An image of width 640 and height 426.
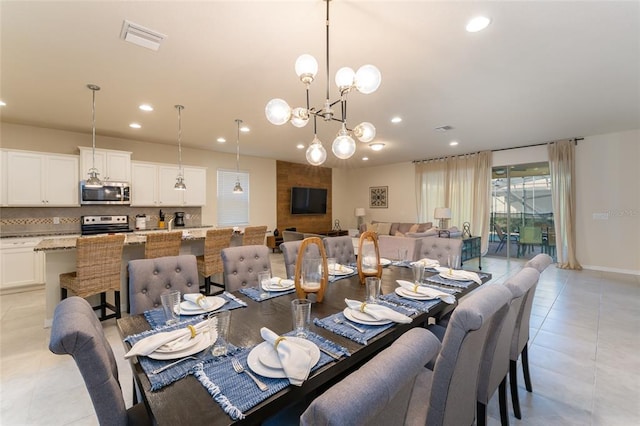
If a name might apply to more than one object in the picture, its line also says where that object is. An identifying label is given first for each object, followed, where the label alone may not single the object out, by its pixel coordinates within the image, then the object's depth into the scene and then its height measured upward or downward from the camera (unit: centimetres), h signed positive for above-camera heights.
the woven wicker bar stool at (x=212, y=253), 365 -50
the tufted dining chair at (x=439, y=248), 276 -36
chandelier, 190 +79
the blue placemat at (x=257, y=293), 175 -51
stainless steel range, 499 -15
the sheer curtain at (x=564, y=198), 587 +30
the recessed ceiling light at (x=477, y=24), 211 +146
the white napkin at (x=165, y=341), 106 -50
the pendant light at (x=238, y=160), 465 +136
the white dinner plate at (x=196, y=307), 150 -51
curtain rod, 585 +155
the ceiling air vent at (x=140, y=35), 221 +148
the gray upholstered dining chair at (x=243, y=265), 218 -40
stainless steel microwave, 486 +40
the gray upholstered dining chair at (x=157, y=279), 174 -42
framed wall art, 918 +58
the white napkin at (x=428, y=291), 171 -50
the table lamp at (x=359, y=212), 938 +7
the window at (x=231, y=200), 703 +38
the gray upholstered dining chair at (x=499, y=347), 135 -70
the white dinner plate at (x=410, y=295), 172 -51
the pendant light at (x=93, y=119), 326 +149
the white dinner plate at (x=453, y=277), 213 -49
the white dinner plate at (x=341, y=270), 229 -47
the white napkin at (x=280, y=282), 195 -48
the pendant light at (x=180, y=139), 396 +152
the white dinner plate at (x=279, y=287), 187 -49
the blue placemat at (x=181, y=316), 139 -52
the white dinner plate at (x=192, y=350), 106 -53
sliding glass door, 647 +2
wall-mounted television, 852 +45
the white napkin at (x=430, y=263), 257 -47
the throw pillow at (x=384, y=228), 851 -43
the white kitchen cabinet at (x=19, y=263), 423 -73
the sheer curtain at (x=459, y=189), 697 +67
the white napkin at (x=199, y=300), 156 -48
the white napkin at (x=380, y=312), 137 -50
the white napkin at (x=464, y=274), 213 -48
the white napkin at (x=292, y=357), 93 -52
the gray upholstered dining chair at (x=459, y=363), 93 -54
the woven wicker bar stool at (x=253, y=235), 407 -30
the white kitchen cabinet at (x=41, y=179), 438 +61
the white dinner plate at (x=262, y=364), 95 -54
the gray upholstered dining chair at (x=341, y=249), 296 -38
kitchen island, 296 -51
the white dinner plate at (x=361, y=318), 137 -52
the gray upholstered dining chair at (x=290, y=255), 246 -36
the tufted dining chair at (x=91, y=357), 83 -44
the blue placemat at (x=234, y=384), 82 -55
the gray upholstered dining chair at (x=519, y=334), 179 -79
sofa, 474 -44
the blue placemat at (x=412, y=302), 160 -53
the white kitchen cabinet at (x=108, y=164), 484 +94
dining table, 81 -55
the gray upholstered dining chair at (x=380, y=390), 52 -36
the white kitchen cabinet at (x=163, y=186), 542 +62
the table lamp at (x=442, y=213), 679 +1
